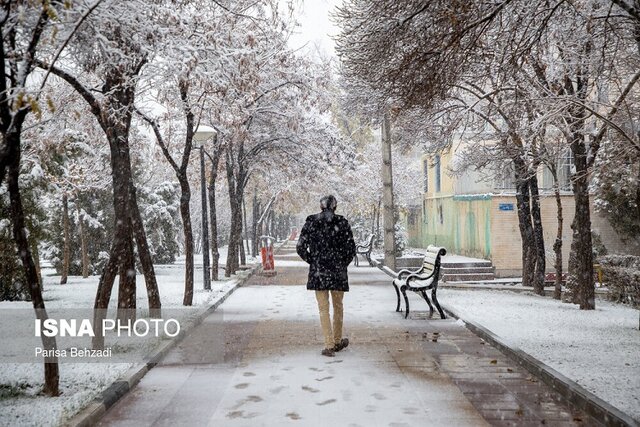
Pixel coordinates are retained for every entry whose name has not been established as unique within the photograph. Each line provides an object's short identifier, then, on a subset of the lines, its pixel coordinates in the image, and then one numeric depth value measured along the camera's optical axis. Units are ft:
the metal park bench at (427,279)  43.27
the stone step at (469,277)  92.68
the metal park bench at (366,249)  111.24
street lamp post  55.57
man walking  31.32
